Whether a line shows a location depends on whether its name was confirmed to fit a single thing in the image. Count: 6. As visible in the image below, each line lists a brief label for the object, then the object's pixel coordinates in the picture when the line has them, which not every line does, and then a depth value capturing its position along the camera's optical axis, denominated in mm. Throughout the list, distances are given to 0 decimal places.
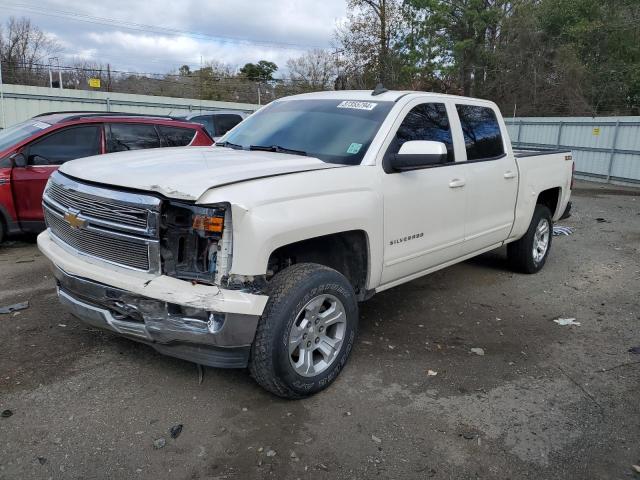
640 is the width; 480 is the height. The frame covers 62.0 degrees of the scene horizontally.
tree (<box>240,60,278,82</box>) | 53656
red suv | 6590
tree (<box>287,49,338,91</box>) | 33500
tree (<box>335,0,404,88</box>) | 27078
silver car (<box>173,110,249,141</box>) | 13672
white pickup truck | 2910
